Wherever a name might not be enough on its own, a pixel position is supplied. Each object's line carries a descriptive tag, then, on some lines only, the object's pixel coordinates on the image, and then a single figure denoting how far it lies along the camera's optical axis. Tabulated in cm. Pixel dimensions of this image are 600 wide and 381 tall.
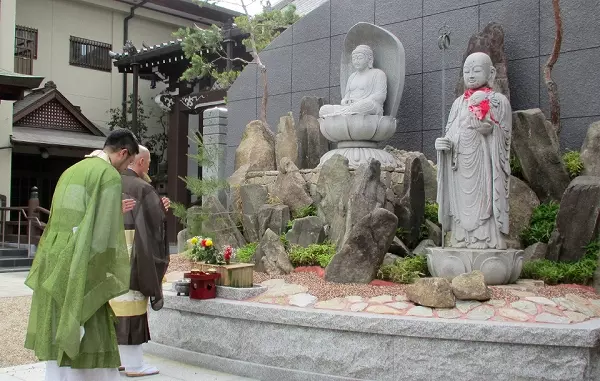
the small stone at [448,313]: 508
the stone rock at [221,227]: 883
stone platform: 466
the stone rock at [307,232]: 774
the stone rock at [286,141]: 1020
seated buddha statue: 896
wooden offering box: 615
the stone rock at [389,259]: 674
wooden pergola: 1758
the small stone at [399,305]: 533
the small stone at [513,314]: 501
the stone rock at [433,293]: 523
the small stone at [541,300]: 529
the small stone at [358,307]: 540
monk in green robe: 340
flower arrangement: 638
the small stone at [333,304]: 552
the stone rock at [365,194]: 675
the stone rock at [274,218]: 858
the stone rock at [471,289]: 534
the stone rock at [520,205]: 780
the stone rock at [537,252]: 715
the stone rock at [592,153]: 790
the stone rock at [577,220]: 689
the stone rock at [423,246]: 734
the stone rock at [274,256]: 719
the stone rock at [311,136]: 1022
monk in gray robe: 523
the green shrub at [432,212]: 818
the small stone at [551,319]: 493
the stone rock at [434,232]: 770
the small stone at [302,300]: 568
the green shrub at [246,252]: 792
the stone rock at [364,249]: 617
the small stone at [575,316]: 498
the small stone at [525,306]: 514
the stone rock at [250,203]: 892
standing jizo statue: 633
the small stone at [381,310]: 527
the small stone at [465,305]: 520
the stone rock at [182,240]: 971
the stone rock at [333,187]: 772
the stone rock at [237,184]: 971
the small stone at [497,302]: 527
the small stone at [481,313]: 506
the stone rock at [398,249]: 726
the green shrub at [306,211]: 869
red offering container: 602
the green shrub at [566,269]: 659
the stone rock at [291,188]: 887
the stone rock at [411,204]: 764
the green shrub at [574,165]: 802
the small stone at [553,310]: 510
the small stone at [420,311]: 515
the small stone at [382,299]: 550
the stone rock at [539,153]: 785
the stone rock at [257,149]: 1045
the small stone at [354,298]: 560
